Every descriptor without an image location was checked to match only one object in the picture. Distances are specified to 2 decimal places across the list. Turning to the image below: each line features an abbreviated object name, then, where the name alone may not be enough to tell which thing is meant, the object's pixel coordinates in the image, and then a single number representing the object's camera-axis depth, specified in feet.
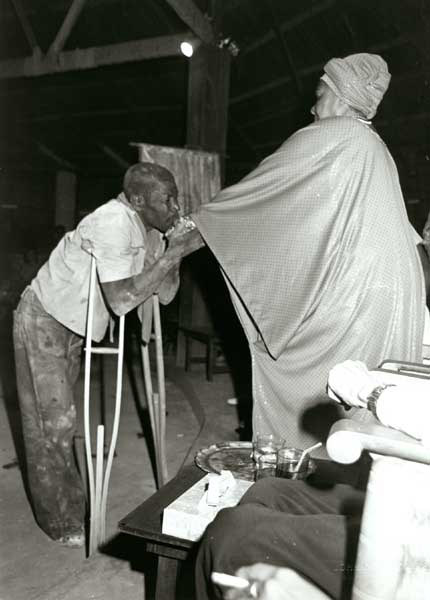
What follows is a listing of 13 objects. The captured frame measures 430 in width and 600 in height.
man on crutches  10.08
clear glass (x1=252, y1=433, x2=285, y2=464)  7.22
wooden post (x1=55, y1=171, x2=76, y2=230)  43.06
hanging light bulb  19.29
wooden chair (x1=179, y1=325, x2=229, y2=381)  21.70
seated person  4.03
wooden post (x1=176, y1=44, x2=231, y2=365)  19.51
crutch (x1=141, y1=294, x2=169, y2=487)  10.48
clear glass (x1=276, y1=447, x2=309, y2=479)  6.80
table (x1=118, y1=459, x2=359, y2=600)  5.94
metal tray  7.34
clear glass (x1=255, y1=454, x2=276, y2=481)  6.94
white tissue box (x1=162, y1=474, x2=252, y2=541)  5.87
